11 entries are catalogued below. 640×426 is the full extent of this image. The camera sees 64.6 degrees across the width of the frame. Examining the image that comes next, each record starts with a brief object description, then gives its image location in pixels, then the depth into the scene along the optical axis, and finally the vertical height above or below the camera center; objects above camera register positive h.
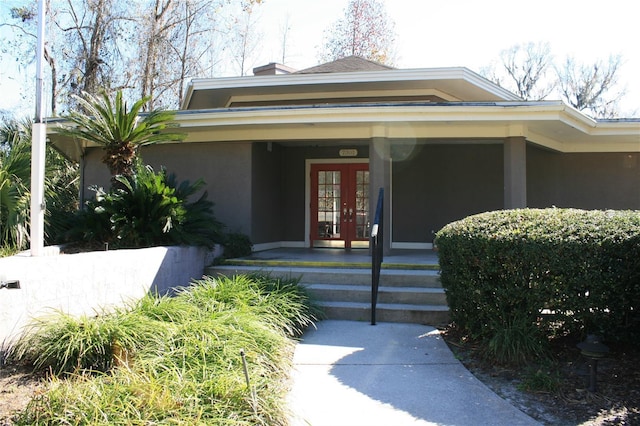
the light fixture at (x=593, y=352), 4.21 -1.12
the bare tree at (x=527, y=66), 41.94 +12.63
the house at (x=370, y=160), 9.62 +1.26
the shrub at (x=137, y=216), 7.99 -0.05
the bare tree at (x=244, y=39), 28.84 +10.27
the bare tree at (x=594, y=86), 39.25 +10.48
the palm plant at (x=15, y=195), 7.86 +0.28
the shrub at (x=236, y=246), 9.27 -0.58
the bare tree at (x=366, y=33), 29.66 +10.86
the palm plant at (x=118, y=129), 7.96 +1.37
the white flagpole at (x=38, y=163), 5.77 +0.56
